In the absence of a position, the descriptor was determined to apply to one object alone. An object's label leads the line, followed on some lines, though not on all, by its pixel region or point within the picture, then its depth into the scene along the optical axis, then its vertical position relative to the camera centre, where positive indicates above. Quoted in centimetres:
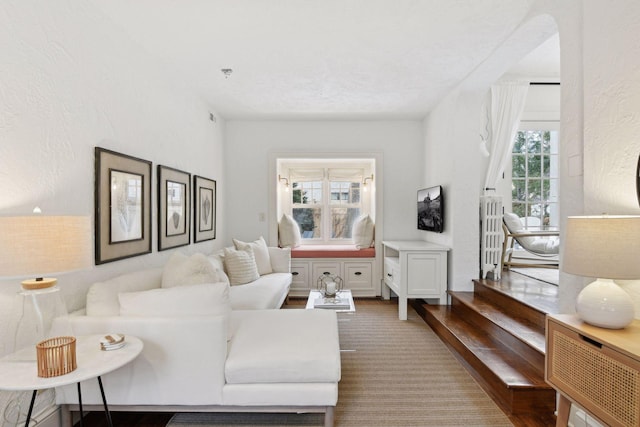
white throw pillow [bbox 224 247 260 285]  374 -60
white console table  391 -70
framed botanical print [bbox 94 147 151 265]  223 +4
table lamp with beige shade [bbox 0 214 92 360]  131 -17
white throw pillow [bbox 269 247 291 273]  454 -64
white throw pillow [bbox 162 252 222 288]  240 -43
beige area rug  205 -124
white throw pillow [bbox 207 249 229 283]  301 -51
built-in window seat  499 -83
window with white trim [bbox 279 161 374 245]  576 +18
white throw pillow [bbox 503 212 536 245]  402 -16
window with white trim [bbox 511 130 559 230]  466 +47
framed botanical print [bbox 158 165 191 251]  306 +3
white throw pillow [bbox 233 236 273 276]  430 -56
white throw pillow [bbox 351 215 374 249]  523 -32
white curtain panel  416 +113
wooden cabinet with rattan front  123 -62
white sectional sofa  180 -82
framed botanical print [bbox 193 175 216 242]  387 +3
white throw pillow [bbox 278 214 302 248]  521 -31
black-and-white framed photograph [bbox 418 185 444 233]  409 +3
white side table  131 -64
